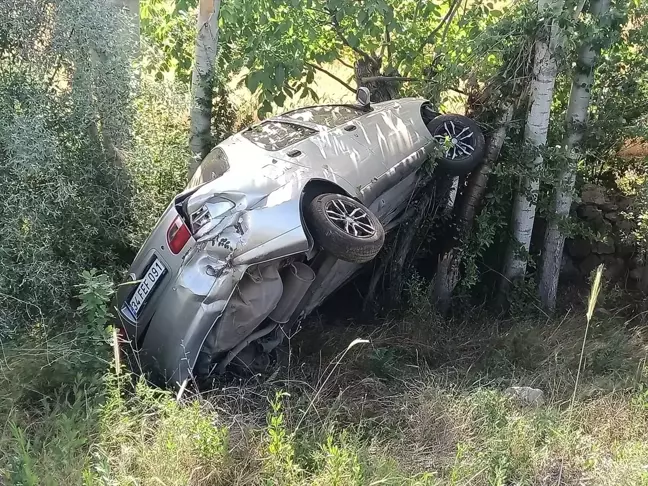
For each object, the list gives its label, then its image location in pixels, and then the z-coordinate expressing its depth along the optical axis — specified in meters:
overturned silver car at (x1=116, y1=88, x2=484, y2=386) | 3.56
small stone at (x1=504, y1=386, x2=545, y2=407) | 3.66
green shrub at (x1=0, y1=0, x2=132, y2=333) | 3.94
